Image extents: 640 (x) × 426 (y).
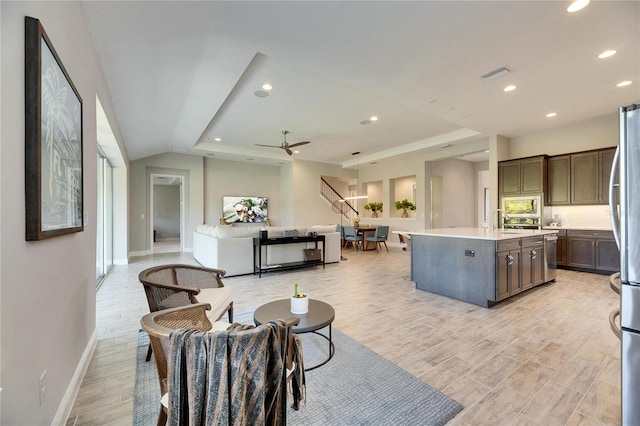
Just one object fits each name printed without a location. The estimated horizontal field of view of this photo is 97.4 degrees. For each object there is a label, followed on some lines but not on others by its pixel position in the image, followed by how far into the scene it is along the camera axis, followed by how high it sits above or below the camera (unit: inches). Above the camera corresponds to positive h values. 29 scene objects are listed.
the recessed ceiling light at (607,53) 127.0 +72.7
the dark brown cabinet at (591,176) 210.5 +28.2
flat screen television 363.6 +6.3
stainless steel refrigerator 56.4 -9.3
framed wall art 47.9 +14.8
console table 211.9 -29.4
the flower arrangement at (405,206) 359.9 +9.0
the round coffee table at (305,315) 81.7 -32.2
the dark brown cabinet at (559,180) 231.5 +27.1
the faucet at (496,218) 266.5 -5.1
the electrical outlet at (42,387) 52.2 -32.5
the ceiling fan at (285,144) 254.2 +63.3
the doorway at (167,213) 495.5 +1.8
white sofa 205.3 -27.4
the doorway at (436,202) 370.3 +14.5
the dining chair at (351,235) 351.9 -27.2
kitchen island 139.6 -27.4
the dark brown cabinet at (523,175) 238.1 +32.7
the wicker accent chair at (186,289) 83.7 -25.3
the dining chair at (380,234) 337.7 -25.4
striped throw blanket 41.1 -24.1
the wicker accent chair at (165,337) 49.5 -24.0
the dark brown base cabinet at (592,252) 203.2 -29.6
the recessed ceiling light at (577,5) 95.9 +71.7
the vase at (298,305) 90.2 -29.4
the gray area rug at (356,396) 65.7 -47.6
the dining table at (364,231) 358.5 -23.0
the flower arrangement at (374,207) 398.6 +8.8
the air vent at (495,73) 140.5 +71.7
